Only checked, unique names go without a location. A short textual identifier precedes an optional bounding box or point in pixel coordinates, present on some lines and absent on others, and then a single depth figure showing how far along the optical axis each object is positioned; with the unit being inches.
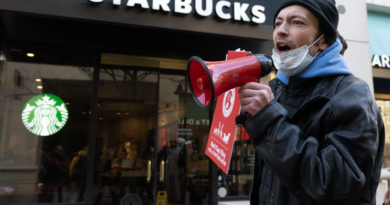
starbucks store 209.8
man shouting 40.2
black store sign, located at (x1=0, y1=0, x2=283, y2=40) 187.3
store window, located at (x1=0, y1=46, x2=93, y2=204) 223.1
